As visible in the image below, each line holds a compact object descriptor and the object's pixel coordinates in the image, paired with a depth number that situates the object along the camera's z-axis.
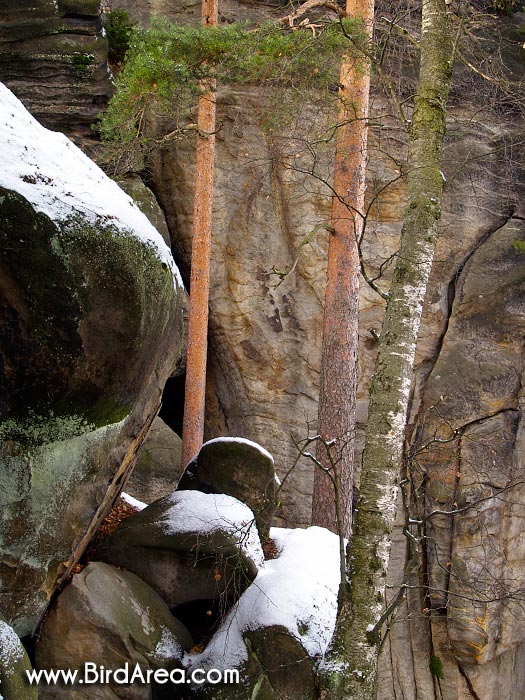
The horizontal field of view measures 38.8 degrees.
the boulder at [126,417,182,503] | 10.70
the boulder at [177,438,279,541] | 7.03
